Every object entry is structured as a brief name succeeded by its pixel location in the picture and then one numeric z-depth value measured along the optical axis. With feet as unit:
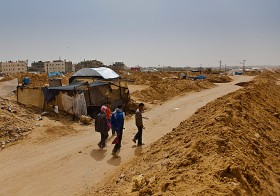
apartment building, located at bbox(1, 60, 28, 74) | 381.81
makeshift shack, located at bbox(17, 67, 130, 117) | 48.44
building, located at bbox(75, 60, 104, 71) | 336.33
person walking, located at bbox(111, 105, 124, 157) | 30.25
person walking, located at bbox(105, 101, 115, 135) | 38.63
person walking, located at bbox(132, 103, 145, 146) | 32.48
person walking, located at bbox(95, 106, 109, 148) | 32.15
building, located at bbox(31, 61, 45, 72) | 425.28
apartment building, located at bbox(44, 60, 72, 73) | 395.28
